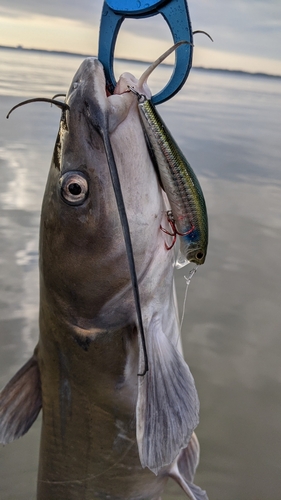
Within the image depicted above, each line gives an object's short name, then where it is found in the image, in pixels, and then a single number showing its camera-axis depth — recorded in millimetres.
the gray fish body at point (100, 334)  211
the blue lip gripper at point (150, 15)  201
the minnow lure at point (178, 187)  201
